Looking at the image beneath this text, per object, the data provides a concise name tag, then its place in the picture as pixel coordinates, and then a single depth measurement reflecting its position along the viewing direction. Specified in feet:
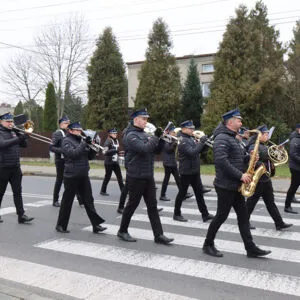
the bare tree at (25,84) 148.97
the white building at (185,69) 114.62
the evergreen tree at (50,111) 131.03
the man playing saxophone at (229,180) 17.79
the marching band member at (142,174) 20.12
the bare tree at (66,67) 128.57
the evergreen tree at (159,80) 80.84
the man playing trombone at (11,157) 24.40
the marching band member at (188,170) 25.29
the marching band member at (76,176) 22.16
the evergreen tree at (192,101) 87.30
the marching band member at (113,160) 34.73
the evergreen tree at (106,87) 93.66
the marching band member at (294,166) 27.99
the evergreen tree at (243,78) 67.72
